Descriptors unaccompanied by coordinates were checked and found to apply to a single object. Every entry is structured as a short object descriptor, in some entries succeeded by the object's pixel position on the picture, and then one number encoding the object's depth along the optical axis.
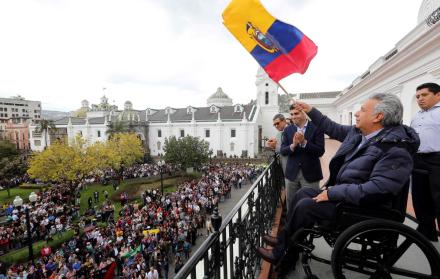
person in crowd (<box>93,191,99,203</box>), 20.71
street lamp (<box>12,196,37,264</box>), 9.86
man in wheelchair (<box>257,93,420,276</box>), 1.94
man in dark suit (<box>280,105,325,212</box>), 3.78
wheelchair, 1.92
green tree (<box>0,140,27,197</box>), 27.88
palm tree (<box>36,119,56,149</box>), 44.84
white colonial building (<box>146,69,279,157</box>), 38.81
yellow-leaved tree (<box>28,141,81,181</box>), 23.69
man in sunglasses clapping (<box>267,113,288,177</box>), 4.71
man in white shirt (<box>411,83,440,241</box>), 3.28
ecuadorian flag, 3.82
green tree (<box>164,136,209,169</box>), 29.25
